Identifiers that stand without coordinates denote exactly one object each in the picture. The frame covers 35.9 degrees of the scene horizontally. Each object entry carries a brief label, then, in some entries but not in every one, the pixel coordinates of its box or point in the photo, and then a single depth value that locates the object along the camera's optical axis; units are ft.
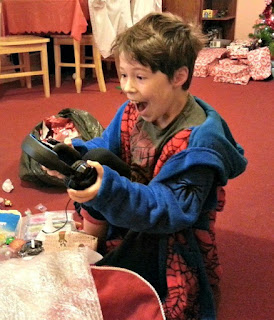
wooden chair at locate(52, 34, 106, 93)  10.77
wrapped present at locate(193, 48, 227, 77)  12.96
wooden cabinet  14.51
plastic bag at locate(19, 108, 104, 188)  6.15
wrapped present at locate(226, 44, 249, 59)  12.97
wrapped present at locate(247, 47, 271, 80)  12.35
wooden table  10.22
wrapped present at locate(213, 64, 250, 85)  12.31
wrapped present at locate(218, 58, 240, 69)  12.62
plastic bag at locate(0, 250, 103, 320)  2.91
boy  3.16
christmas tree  12.96
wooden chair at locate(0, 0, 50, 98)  9.95
